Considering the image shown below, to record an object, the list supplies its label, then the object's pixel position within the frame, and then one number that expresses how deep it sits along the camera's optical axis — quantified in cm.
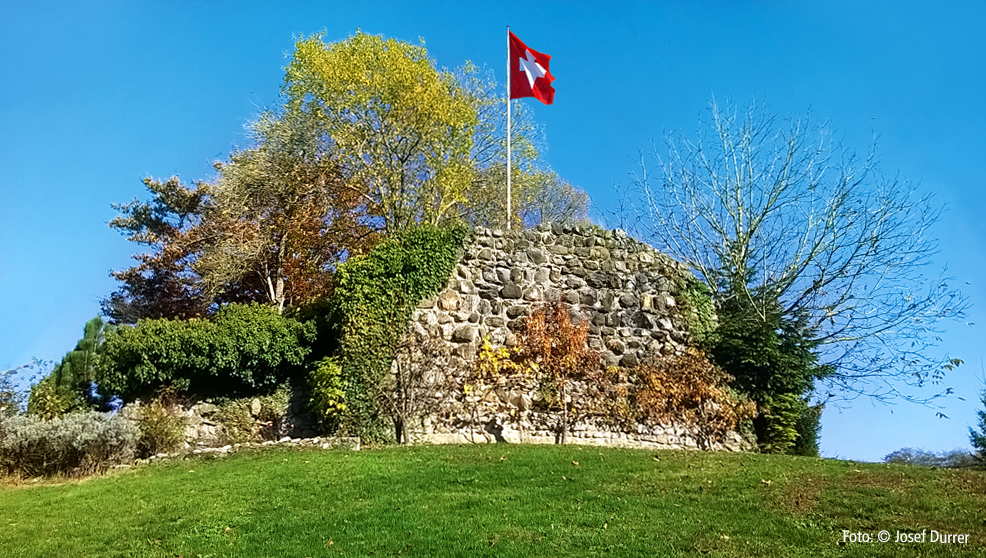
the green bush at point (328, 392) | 1258
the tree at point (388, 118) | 2133
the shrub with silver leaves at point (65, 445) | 1135
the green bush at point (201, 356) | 1317
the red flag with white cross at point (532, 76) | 1770
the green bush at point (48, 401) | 1338
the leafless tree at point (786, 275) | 1559
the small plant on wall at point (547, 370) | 1361
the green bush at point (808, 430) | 1462
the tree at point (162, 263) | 2130
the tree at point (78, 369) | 1414
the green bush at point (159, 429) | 1240
